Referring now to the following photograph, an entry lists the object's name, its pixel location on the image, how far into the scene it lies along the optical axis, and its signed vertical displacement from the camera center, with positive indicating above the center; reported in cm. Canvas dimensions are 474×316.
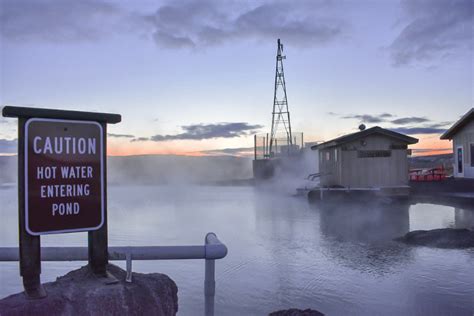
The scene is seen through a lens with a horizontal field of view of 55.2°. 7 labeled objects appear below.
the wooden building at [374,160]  2430 +89
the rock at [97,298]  296 -81
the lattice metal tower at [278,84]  5925 +1234
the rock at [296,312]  575 -175
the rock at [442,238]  1110 -160
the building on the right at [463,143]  2680 +196
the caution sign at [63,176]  308 +2
